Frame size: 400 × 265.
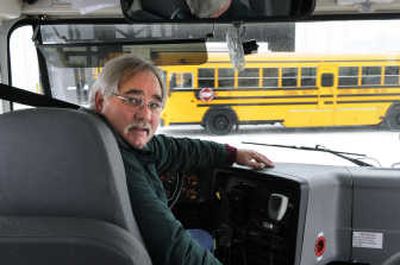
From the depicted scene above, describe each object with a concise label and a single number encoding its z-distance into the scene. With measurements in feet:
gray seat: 4.52
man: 5.43
